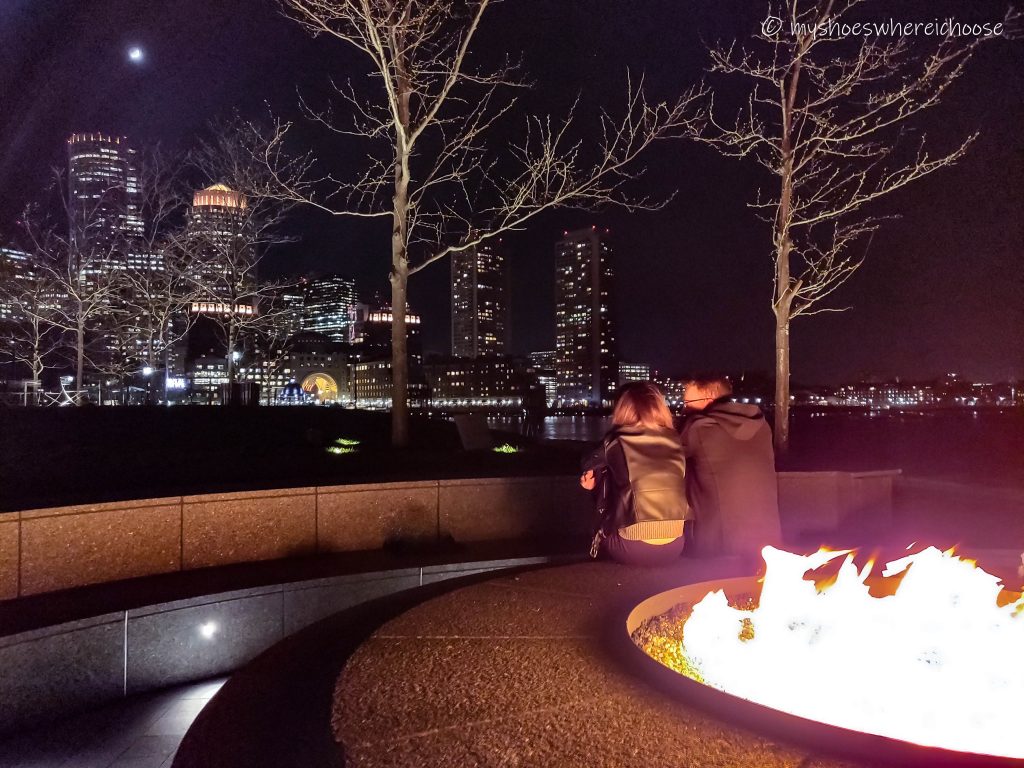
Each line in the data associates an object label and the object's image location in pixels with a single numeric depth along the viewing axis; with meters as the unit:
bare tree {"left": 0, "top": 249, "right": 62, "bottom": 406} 25.70
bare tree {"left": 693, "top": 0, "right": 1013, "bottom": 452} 14.62
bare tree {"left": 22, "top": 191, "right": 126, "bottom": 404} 25.41
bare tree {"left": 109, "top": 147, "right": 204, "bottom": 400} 25.00
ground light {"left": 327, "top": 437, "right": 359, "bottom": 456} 13.37
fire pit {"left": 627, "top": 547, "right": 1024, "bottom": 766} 3.29
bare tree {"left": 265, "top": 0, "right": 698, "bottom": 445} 13.92
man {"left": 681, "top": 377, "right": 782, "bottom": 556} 5.57
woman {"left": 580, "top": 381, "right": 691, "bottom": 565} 5.39
